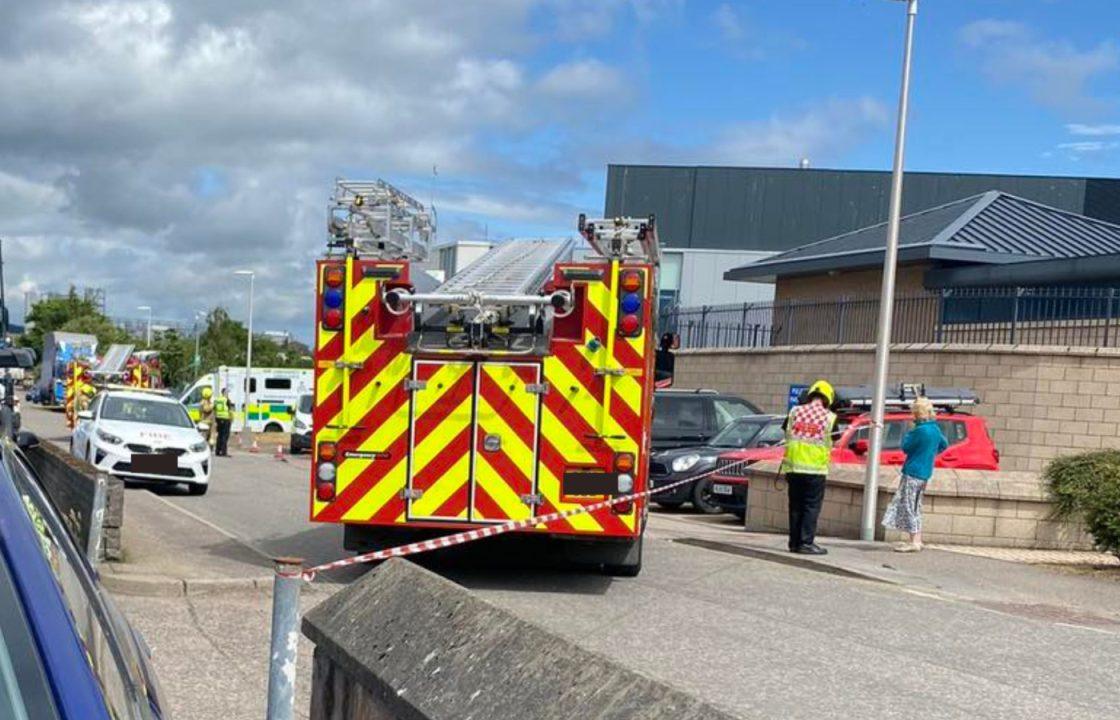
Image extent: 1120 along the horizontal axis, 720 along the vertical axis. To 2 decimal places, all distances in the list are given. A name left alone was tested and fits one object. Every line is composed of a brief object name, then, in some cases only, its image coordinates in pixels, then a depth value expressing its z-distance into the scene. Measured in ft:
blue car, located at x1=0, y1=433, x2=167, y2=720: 5.70
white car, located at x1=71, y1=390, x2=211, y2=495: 63.93
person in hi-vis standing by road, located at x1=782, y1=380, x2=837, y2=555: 41.91
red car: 57.21
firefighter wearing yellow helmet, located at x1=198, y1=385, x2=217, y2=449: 103.60
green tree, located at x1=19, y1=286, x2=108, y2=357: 369.91
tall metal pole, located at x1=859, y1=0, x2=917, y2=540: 47.50
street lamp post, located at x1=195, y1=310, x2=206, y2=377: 239.34
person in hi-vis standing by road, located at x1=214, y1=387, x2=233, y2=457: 103.30
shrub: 42.45
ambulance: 161.38
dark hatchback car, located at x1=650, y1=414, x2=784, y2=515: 65.21
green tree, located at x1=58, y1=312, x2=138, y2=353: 335.67
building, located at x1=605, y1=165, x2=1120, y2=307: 166.30
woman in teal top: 44.57
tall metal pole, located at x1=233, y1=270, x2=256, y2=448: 140.12
